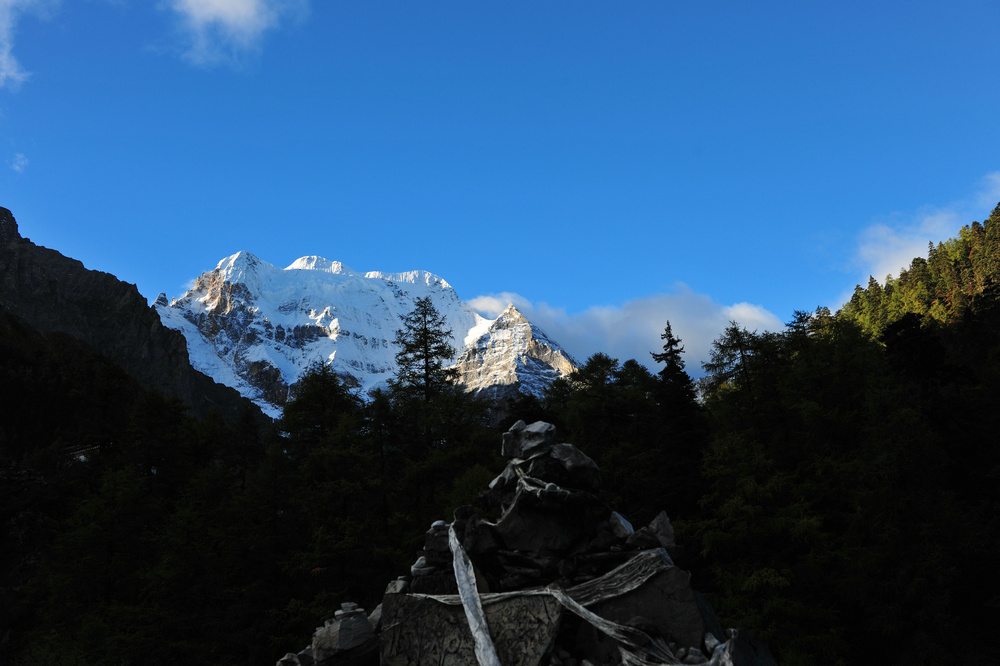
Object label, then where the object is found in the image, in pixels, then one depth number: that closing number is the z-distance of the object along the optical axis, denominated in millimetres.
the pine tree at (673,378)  24375
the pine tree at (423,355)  29844
